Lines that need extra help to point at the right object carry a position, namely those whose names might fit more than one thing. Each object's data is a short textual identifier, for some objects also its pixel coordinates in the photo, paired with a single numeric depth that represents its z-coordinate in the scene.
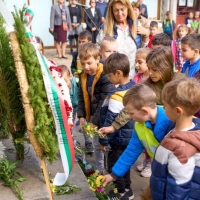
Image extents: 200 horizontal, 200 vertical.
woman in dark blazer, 11.54
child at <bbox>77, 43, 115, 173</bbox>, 3.50
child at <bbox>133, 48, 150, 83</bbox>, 3.74
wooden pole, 2.08
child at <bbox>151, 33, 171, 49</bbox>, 4.91
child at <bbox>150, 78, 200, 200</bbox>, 1.88
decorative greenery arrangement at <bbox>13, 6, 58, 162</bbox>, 2.09
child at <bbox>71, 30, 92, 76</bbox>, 5.13
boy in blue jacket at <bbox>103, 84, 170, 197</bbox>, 2.34
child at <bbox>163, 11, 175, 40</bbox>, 11.97
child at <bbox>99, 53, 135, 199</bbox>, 3.03
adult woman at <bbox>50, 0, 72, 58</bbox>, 11.30
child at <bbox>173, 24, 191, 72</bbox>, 5.81
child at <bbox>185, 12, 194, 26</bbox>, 13.24
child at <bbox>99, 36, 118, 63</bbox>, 4.00
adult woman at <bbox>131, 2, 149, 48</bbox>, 4.61
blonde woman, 4.29
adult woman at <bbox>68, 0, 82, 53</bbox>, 11.67
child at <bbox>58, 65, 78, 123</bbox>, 4.36
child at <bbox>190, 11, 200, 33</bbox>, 12.27
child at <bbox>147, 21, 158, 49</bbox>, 7.79
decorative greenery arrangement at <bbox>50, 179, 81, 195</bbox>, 2.76
